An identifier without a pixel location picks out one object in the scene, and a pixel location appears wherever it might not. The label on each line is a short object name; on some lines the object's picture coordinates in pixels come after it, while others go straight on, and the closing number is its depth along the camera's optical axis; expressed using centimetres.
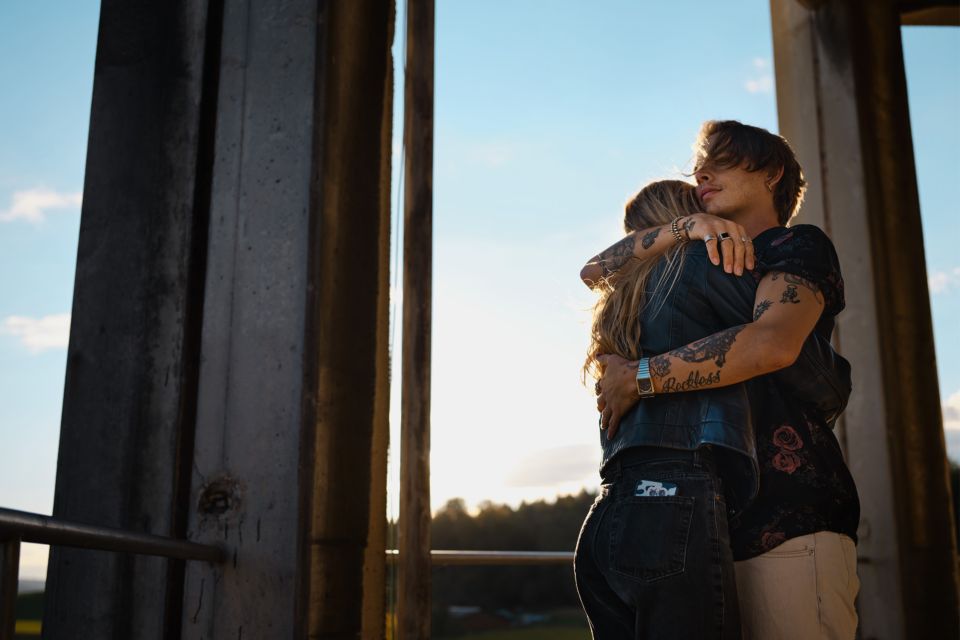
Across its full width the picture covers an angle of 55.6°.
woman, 129
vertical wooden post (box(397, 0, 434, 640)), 244
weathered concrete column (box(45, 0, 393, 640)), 176
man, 137
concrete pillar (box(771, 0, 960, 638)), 394
